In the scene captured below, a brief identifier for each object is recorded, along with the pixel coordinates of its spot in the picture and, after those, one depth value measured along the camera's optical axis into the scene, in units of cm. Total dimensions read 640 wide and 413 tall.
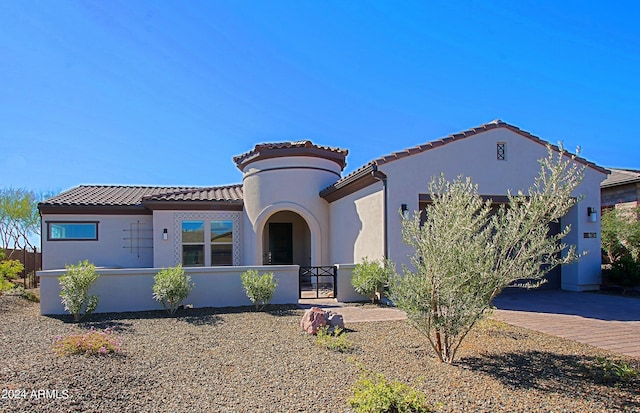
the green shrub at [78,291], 962
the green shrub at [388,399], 427
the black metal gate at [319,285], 1369
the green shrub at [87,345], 644
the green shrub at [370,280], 1157
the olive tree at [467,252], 561
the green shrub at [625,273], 1317
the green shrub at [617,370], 546
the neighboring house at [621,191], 1684
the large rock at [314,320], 805
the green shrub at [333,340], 698
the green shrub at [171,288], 1009
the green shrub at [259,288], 1063
